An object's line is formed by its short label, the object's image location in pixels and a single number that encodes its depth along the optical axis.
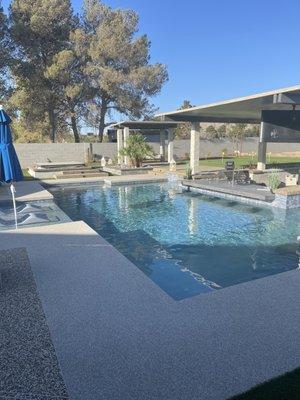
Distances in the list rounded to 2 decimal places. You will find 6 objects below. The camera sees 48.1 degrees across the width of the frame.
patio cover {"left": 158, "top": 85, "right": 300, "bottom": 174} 11.76
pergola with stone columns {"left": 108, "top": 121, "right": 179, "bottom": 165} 25.50
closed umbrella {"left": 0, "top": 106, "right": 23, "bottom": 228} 7.46
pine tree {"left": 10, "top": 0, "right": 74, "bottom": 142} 29.97
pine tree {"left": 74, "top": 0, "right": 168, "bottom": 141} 31.53
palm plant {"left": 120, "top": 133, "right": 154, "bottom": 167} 23.58
